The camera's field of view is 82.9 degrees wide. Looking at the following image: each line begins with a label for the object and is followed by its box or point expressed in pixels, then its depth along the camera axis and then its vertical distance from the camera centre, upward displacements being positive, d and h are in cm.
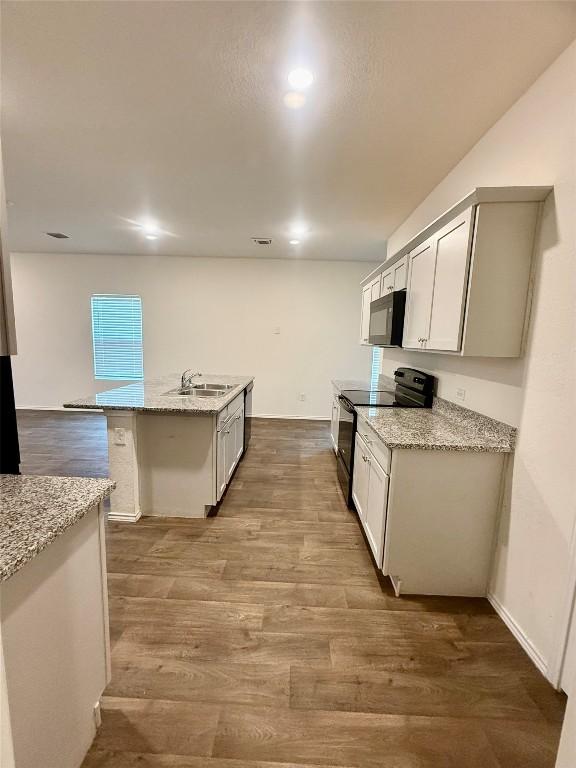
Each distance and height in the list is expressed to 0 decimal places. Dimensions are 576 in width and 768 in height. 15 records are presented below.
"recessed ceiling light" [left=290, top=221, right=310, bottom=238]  378 +134
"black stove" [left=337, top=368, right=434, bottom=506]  276 -54
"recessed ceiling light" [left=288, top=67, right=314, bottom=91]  159 +130
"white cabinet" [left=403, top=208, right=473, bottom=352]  183 +37
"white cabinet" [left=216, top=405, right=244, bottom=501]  274 -105
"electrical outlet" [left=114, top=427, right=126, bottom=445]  253 -79
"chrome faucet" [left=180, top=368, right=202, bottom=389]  331 -47
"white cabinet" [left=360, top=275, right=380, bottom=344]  388 +54
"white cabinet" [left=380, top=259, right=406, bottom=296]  290 +63
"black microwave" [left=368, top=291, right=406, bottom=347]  282 +22
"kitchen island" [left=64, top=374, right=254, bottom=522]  252 -94
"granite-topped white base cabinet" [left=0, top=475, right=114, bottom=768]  80 -80
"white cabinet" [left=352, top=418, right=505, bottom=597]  182 -99
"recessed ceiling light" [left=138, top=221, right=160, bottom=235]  398 +135
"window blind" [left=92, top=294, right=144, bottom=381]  581 -7
